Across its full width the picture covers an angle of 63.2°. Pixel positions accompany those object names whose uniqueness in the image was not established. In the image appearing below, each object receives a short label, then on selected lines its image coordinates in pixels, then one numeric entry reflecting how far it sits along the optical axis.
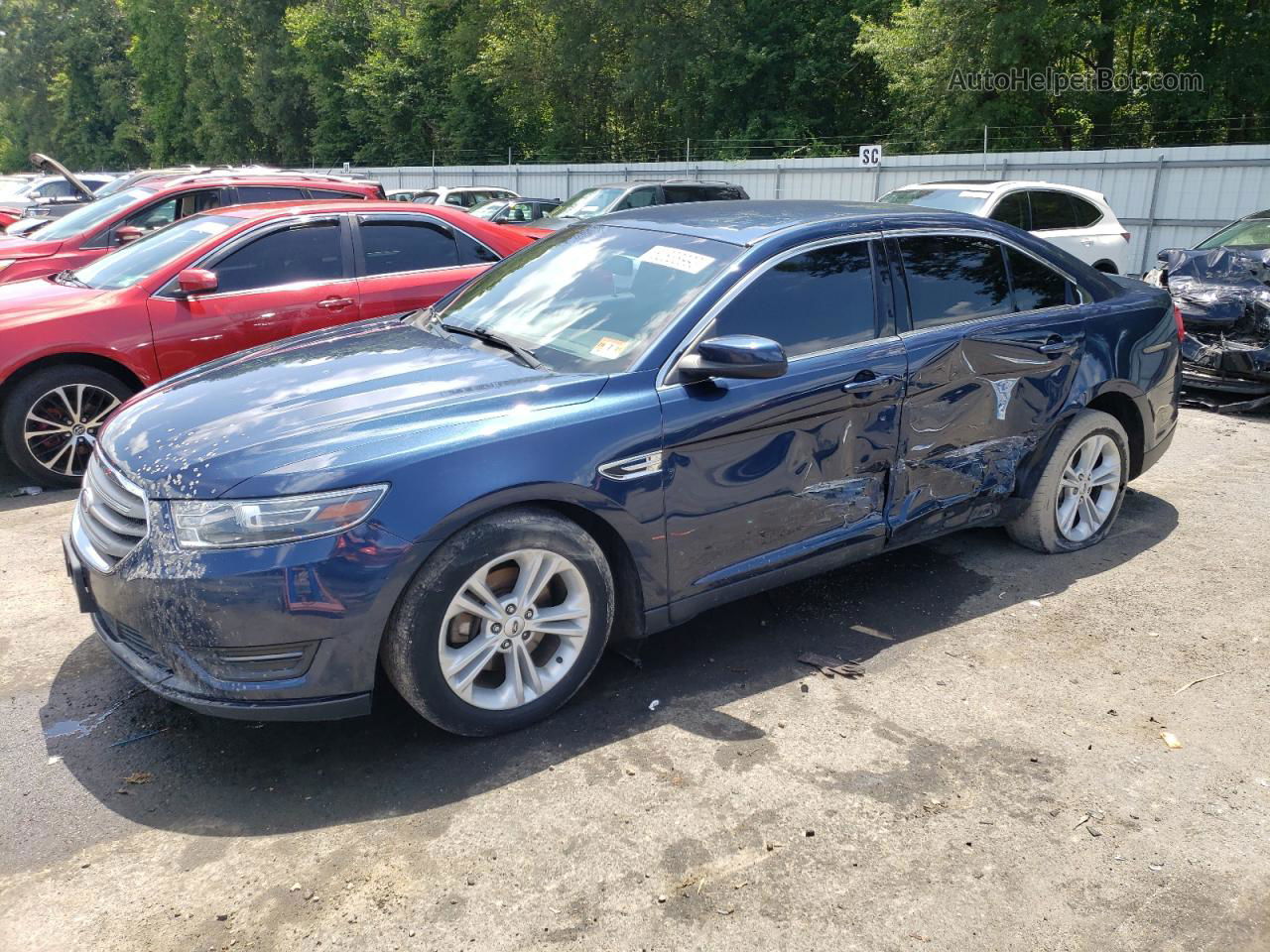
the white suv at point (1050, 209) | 10.86
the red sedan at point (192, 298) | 6.05
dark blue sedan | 3.03
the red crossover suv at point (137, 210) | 8.59
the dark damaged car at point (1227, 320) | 8.00
